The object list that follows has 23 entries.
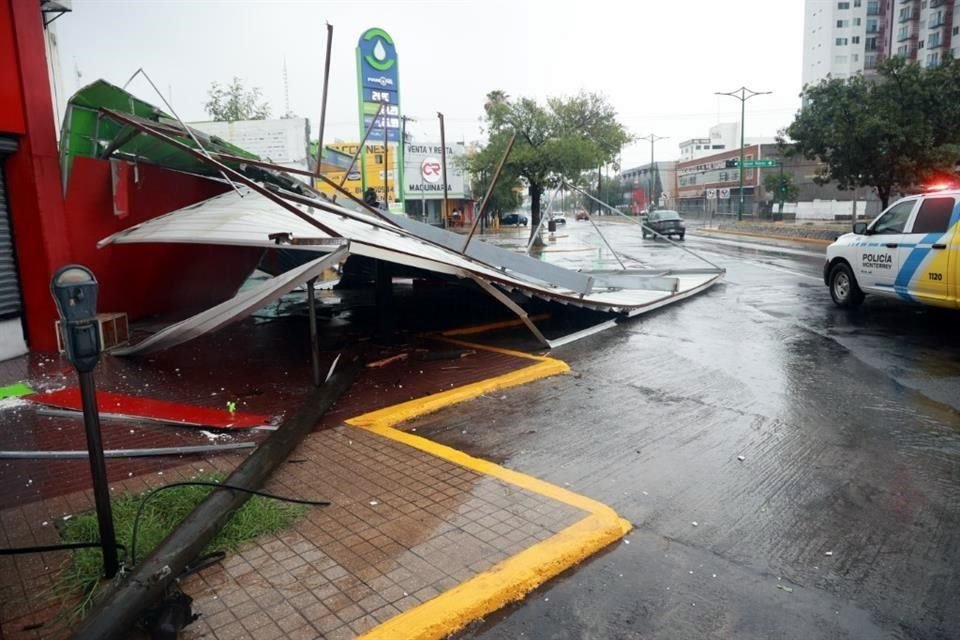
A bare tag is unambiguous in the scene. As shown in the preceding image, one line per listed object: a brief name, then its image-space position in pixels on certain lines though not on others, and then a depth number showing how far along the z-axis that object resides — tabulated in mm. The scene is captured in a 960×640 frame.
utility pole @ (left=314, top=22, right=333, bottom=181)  8609
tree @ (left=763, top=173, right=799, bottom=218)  52906
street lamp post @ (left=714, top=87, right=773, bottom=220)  44406
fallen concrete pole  2801
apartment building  75481
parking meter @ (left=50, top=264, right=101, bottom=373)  2898
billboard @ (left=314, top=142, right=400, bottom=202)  33531
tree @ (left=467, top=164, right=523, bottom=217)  35156
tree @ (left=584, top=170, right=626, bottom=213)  96512
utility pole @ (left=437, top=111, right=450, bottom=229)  11514
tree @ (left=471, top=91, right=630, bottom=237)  31219
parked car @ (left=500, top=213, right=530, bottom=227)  65188
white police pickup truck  9102
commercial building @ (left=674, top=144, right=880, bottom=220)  55150
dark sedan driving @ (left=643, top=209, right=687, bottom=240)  33094
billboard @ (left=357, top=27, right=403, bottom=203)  24047
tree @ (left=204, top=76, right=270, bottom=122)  36094
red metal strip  5742
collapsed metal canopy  6329
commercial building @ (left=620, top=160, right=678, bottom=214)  94562
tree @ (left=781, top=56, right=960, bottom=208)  23891
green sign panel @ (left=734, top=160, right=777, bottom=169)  47162
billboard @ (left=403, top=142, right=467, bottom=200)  41688
